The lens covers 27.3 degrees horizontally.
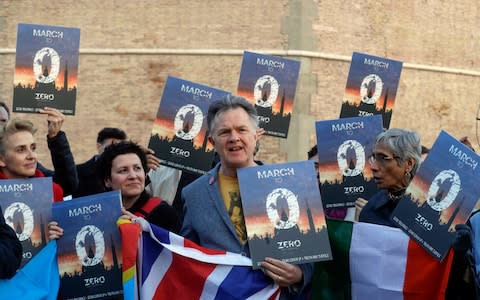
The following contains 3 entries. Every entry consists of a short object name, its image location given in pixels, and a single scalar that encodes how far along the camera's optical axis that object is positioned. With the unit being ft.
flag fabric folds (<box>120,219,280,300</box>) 16.96
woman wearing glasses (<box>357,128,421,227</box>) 17.90
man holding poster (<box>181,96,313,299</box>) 16.58
